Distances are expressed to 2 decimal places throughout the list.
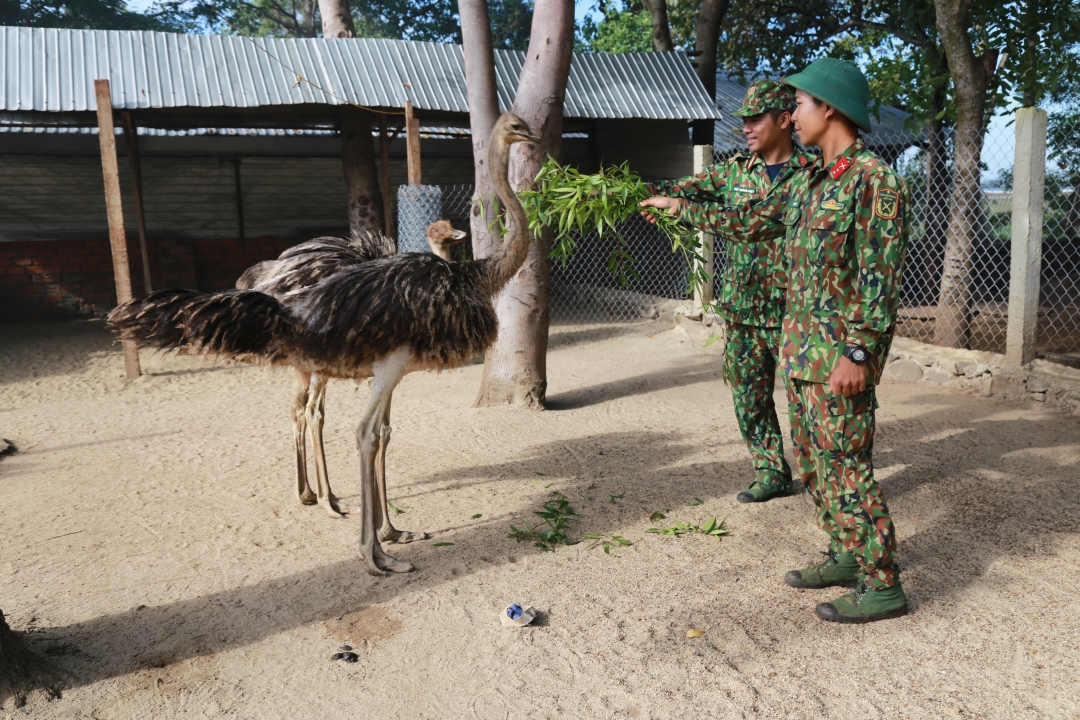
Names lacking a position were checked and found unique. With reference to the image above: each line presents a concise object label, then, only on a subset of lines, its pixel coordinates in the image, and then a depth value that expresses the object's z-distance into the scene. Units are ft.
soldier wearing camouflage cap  12.14
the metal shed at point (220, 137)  27.27
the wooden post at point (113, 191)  24.64
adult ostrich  11.60
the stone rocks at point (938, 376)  22.33
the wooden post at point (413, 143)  25.14
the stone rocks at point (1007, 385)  20.74
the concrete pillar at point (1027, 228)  20.35
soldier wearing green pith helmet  9.22
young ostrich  14.14
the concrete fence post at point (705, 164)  29.62
